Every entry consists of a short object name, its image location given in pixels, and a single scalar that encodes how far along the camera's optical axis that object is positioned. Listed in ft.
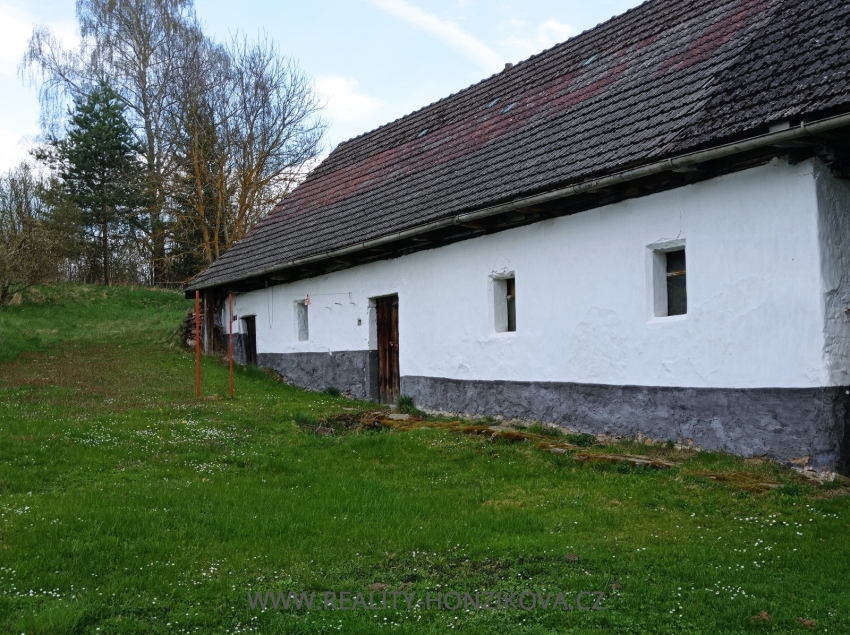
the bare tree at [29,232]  66.54
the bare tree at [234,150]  82.64
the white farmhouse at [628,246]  24.40
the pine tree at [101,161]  98.99
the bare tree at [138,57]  96.84
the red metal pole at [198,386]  42.93
